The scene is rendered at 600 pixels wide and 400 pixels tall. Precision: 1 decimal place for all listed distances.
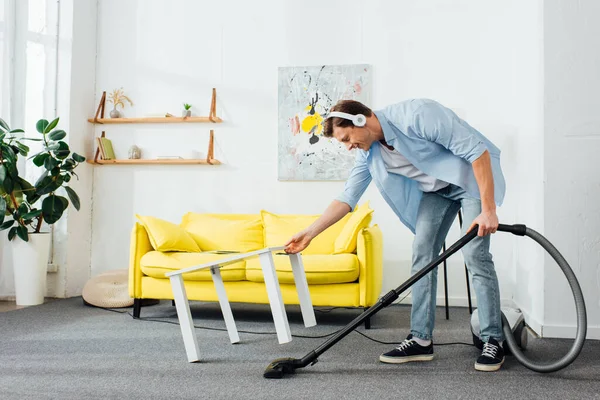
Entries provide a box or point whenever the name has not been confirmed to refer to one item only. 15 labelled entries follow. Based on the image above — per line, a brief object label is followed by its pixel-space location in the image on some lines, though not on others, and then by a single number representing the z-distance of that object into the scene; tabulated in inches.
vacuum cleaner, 72.3
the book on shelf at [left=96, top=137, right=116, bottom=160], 163.5
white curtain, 159.3
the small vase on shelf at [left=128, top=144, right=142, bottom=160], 164.7
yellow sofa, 117.6
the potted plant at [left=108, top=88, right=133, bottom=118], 168.6
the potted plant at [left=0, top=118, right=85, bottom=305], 142.4
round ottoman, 141.9
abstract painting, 157.0
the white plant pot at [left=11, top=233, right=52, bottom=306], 144.9
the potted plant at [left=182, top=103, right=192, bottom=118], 162.4
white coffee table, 81.5
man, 76.4
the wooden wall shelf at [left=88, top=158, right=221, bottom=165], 160.6
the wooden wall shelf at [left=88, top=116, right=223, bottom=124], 162.0
